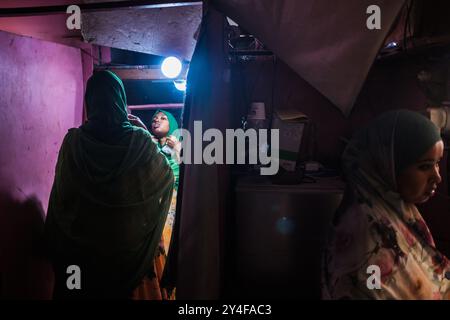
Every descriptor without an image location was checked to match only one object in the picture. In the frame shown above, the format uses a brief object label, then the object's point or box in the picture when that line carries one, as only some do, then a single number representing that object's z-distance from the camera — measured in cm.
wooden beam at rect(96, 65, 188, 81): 319
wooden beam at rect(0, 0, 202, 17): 181
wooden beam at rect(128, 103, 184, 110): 373
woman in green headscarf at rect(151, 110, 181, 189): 346
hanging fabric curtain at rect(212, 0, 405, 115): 164
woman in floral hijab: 141
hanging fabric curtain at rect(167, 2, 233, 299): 168
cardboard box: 228
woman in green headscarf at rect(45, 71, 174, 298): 214
